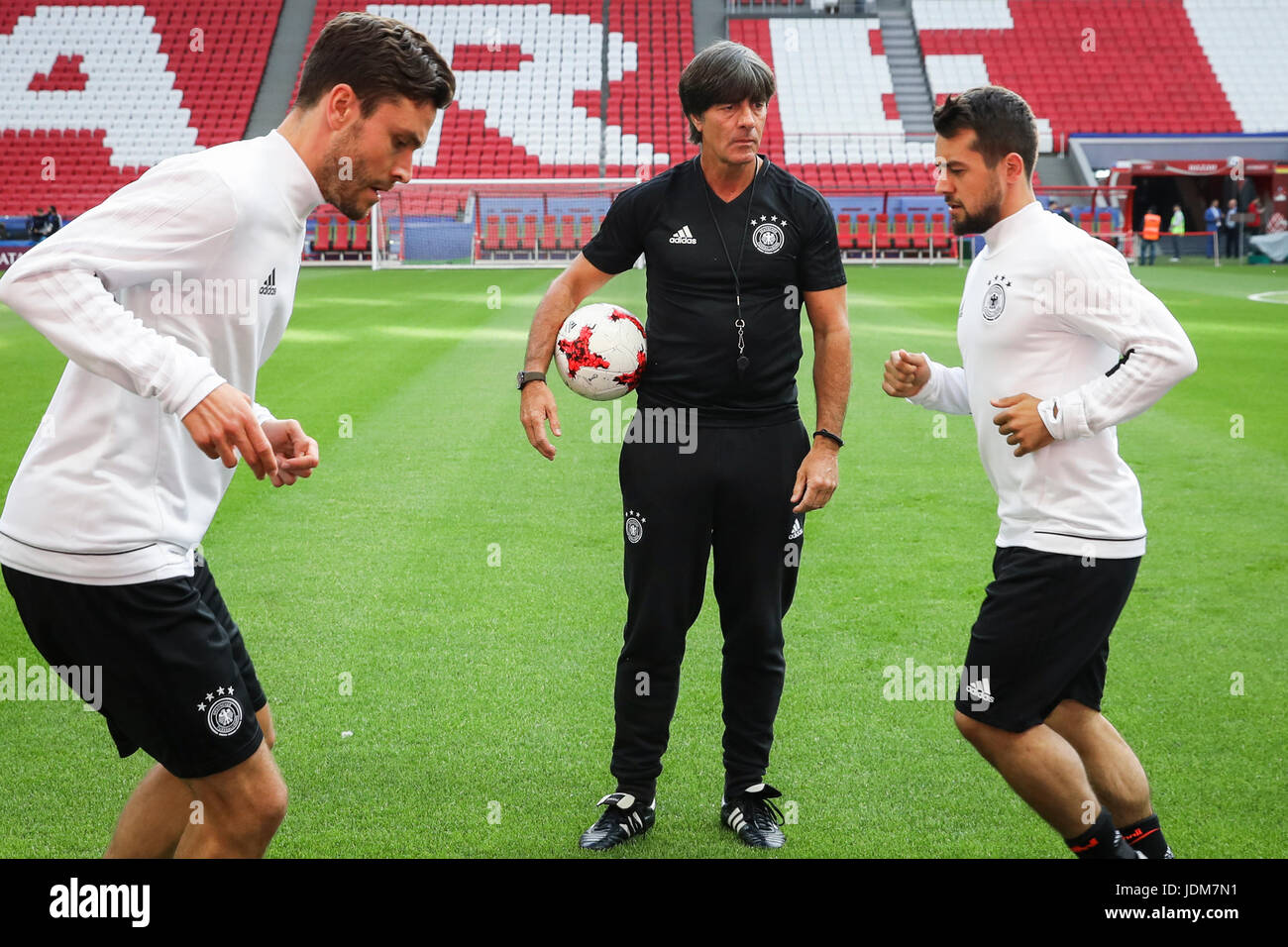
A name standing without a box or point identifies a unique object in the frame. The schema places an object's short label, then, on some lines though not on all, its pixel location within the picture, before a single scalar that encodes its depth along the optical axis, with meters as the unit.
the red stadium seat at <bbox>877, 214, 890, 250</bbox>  32.12
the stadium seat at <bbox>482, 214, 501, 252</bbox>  31.61
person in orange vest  30.98
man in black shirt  3.64
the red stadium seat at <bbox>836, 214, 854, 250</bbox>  32.00
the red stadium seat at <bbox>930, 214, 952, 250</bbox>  31.94
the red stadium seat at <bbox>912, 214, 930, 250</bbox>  31.95
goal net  31.03
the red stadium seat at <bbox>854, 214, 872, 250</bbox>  32.06
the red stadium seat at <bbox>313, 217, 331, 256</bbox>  31.83
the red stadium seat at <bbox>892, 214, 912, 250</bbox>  32.06
